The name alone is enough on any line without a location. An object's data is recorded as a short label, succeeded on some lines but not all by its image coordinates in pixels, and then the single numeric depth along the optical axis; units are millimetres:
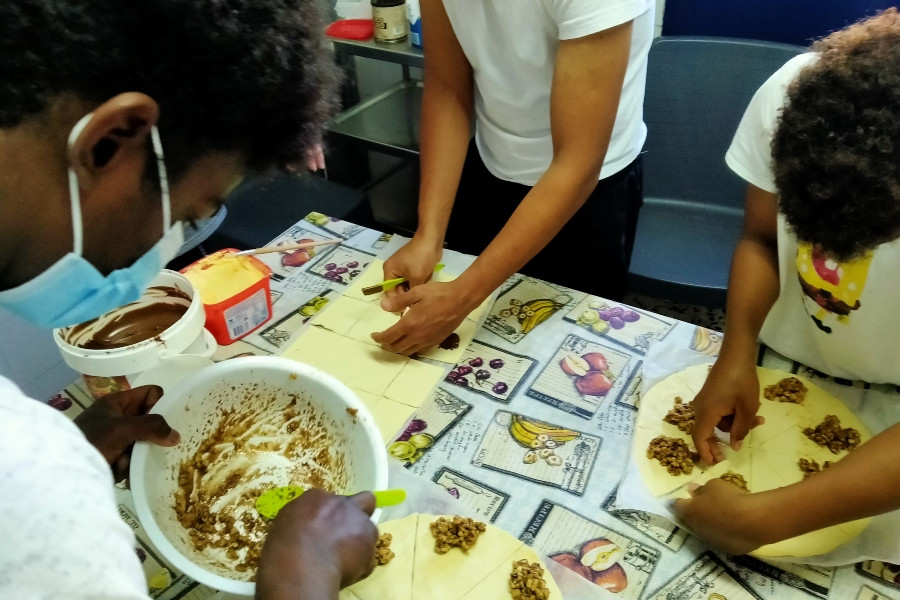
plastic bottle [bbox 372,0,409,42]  1846
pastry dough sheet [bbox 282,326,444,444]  861
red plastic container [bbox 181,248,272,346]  940
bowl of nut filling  705
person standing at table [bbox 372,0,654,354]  893
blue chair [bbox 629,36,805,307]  1505
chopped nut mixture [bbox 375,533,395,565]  680
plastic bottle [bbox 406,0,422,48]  1828
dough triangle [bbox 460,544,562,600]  653
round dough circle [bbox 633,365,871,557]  702
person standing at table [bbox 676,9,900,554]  621
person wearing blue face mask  373
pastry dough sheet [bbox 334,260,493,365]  956
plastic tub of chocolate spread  787
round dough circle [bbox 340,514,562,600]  658
